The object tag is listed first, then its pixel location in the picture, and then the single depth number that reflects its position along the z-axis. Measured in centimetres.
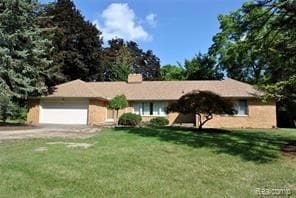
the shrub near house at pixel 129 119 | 1572
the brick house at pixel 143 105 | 1689
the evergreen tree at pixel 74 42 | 1922
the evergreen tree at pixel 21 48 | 1436
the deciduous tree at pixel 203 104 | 1173
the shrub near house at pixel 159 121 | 1690
